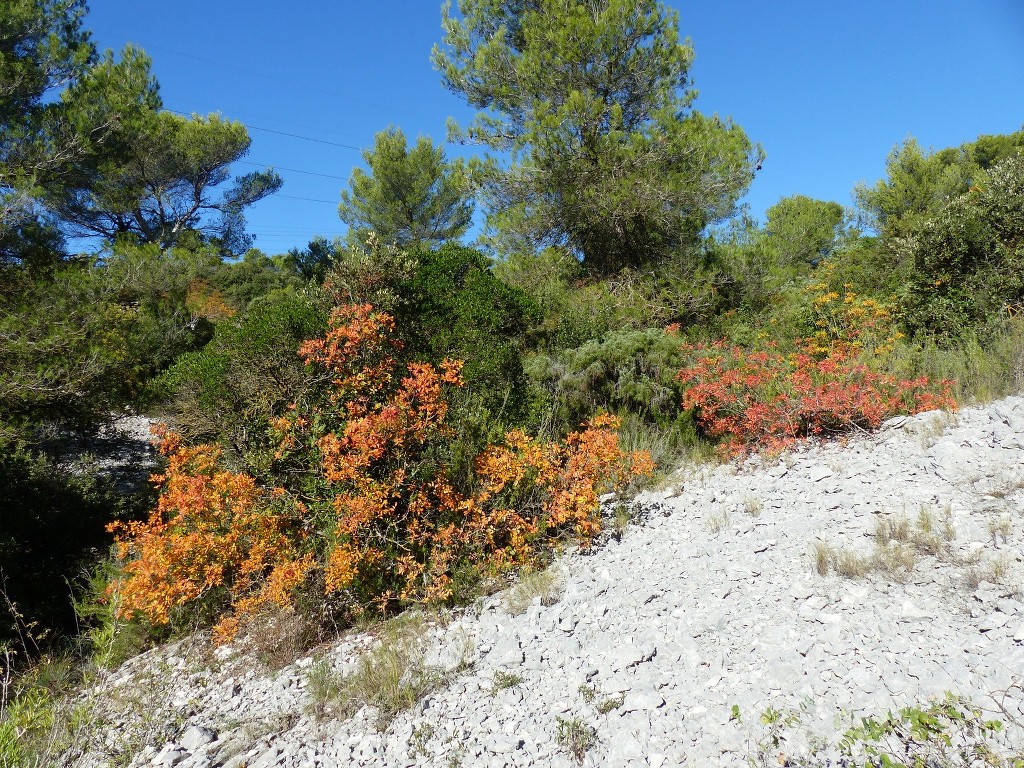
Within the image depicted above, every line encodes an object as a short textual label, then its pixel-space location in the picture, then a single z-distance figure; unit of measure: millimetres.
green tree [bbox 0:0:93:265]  6363
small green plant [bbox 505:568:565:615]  3520
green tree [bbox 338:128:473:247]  15898
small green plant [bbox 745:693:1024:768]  1778
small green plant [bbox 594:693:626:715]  2438
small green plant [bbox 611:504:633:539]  4297
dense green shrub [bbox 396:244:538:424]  5355
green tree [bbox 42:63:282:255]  12112
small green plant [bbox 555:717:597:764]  2250
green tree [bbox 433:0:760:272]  8641
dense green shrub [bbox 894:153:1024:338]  6277
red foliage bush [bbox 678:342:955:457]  4879
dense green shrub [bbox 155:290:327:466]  5000
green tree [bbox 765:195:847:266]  21047
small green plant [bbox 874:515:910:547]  3102
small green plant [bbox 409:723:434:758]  2424
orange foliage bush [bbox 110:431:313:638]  3867
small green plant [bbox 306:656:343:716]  2920
